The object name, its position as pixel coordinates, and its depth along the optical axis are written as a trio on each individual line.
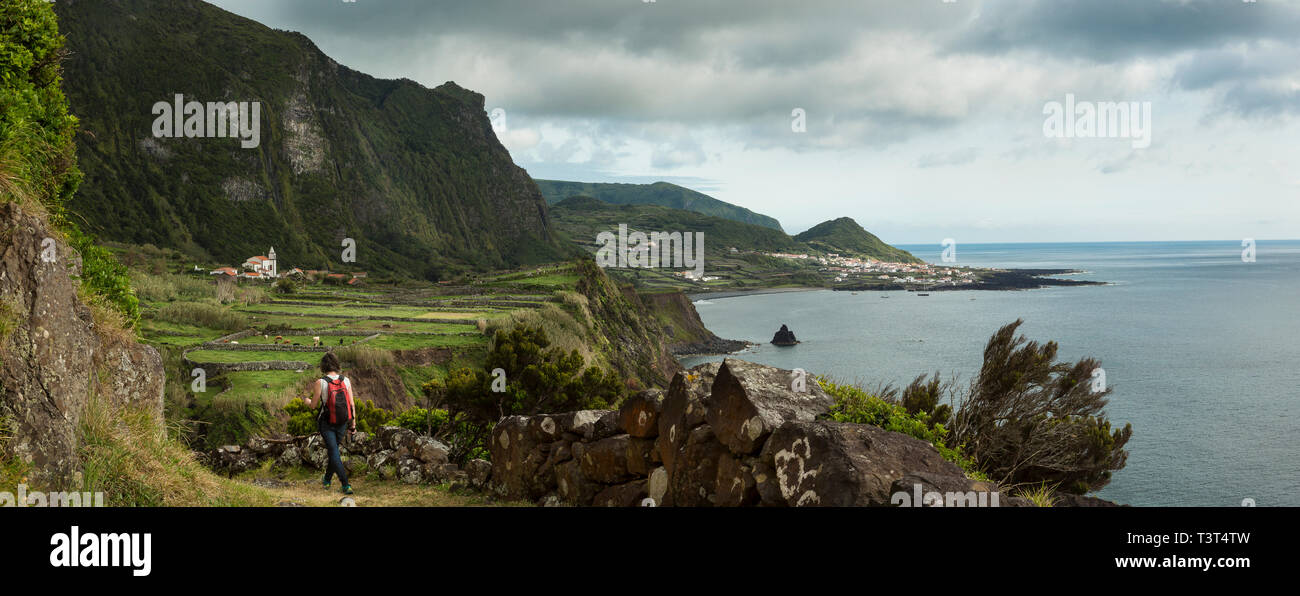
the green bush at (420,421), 16.92
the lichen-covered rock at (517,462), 9.95
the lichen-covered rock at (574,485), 8.99
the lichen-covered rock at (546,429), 9.92
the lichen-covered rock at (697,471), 7.04
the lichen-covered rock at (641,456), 8.32
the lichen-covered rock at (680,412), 7.52
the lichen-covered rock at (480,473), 10.84
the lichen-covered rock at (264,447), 13.80
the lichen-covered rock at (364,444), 13.12
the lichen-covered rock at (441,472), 11.78
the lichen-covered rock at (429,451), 12.46
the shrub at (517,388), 16.64
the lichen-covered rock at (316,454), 13.06
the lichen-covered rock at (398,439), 12.83
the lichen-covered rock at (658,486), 7.75
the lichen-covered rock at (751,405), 6.55
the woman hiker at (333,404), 9.87
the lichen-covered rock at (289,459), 13.27
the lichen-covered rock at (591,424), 9.19
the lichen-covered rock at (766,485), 5.93
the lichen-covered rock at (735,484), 6.35
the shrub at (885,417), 8.19
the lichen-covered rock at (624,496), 8.15
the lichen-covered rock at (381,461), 12.40
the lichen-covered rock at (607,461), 8.66
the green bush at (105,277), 10.73
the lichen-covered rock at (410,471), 12.00
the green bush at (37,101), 8.44
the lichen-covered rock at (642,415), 8.33
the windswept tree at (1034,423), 10.52
